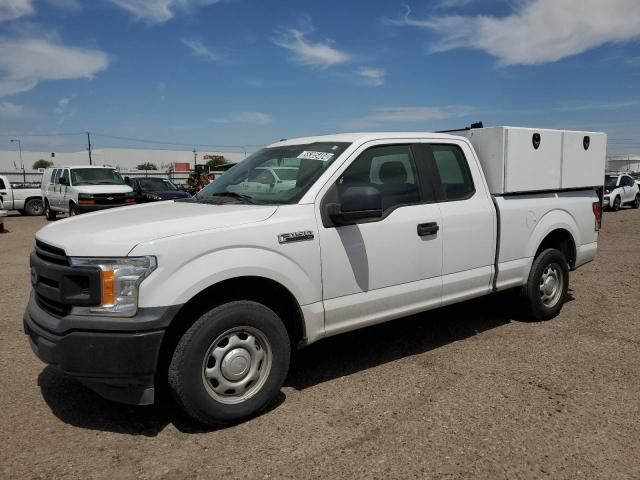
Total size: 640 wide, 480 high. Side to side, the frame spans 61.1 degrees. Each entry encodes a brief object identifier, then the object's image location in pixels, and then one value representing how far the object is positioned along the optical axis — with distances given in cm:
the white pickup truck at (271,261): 315
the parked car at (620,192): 2275
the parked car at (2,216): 1584
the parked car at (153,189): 1985
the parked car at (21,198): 2239
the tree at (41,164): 9504
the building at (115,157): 10792
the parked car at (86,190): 1622
